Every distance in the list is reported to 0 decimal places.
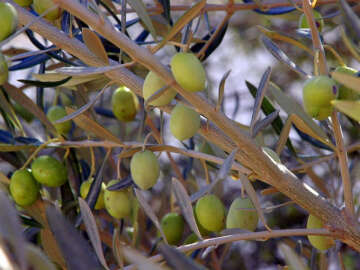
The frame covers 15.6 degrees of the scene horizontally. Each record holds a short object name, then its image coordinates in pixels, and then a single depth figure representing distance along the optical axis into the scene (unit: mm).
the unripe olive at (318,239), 771
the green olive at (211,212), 812
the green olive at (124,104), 939
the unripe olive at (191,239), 903
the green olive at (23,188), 850
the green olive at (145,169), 770
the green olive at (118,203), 831
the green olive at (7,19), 715
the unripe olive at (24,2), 808
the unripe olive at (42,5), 778
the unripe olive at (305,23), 838
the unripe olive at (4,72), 750
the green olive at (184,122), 730
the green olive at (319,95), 702
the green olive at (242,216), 777
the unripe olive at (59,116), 937
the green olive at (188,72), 692
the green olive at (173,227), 904
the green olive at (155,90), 716
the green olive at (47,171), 863
